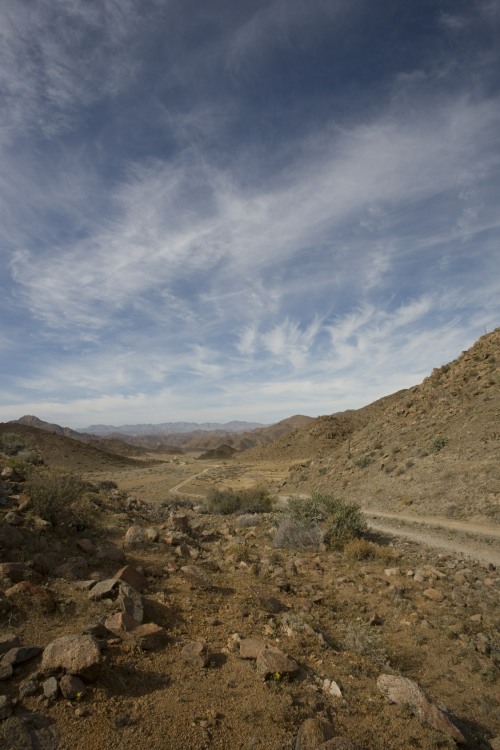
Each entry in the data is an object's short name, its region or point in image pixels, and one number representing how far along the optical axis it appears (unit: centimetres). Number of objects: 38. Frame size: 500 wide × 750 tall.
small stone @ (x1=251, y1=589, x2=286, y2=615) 725
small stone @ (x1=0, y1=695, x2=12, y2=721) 372
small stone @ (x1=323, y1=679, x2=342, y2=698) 490
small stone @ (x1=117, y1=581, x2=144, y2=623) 582
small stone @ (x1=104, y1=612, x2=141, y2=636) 541
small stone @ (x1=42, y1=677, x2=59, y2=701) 401
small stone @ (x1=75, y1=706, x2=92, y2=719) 390
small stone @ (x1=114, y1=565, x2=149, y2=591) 721
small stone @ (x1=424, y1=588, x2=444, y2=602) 842
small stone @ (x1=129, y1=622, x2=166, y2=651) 526
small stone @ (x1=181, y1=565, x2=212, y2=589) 792
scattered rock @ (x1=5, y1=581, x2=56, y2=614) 569
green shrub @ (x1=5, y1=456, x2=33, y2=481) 1402
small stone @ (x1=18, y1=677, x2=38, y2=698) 400
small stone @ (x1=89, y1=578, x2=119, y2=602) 631
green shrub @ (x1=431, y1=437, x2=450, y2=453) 2151
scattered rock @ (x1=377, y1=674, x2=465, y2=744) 453
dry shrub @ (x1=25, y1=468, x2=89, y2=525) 966
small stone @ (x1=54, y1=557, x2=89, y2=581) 712
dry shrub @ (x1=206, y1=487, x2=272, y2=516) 1962
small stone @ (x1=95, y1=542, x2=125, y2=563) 848
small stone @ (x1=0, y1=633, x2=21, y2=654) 457
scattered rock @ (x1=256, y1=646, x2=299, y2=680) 496
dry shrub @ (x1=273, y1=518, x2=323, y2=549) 1215
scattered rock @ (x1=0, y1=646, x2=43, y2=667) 434
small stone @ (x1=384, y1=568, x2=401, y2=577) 989
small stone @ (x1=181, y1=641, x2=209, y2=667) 511
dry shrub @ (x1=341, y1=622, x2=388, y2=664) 610
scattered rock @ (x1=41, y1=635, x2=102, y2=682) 431
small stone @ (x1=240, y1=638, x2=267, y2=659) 534
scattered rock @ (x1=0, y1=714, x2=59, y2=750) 351
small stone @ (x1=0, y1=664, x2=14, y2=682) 417
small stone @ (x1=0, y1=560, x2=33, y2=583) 633
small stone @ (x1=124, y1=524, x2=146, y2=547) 1002
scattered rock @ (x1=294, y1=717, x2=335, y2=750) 394
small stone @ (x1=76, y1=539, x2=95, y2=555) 863
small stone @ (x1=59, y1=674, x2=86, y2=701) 407
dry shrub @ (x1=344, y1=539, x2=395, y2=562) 1105
